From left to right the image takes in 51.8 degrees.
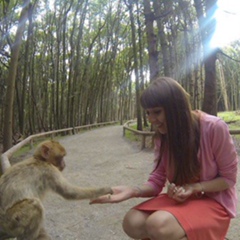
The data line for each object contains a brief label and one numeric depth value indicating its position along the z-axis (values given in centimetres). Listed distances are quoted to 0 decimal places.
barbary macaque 173
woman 156
